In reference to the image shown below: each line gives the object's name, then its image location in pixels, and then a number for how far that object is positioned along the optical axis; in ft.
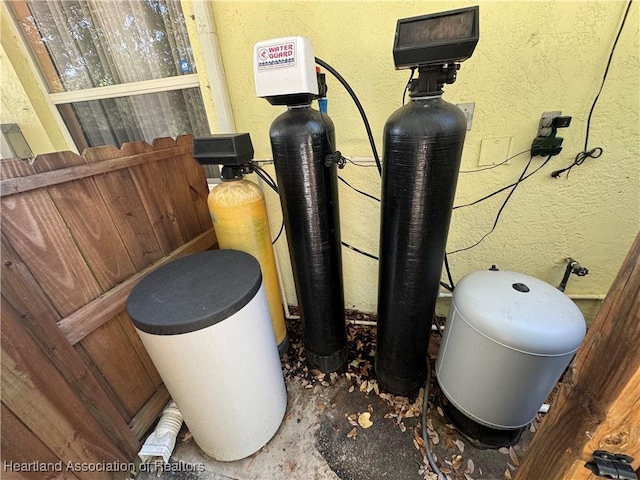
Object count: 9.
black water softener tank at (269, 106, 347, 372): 3.58
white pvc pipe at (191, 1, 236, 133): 4.27
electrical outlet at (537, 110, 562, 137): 4.05
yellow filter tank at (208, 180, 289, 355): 4.33
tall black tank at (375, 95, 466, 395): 2.99
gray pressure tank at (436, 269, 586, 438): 2.97
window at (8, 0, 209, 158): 5.08
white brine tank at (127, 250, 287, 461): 2.92
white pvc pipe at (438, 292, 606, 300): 5.22
